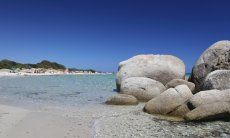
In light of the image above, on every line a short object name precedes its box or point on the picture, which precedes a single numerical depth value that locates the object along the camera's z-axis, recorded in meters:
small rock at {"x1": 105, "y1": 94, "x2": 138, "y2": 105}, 7.99
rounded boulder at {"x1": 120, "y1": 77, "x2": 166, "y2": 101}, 8.93
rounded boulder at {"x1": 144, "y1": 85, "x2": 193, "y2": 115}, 6.29
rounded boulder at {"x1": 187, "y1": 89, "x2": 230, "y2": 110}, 5.97
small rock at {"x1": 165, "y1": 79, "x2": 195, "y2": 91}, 9.09
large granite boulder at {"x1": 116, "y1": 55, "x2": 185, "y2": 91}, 11.28
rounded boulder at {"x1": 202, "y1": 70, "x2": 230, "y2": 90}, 6.89
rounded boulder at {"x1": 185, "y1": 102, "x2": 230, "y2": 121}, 5.41
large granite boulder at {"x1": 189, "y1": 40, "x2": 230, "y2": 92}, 8.89
